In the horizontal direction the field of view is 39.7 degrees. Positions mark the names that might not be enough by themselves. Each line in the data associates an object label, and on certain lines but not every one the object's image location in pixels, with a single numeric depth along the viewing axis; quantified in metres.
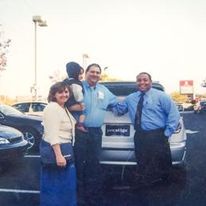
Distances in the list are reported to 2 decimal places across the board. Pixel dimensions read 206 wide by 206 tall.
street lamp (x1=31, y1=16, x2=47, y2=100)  12.41
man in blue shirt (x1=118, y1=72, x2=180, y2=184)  3.81
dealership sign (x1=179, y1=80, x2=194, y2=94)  67.22
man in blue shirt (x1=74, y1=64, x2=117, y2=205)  3.61
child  3.35
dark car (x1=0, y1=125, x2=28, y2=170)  5.29
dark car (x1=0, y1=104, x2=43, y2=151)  7.47
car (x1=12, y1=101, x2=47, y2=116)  10.90
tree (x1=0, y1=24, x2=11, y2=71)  18.01
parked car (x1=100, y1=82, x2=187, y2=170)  4.10
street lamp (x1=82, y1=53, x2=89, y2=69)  20.78
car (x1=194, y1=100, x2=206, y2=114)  26.72
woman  2.93
